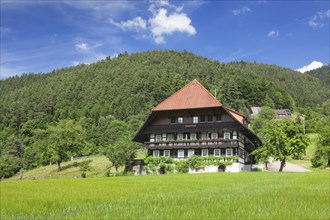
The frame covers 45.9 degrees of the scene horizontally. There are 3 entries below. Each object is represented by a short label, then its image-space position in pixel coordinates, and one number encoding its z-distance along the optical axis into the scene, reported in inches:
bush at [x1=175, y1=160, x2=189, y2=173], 2269.9
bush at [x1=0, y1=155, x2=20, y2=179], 3585.1
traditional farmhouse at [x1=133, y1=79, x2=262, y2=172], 2297.0
